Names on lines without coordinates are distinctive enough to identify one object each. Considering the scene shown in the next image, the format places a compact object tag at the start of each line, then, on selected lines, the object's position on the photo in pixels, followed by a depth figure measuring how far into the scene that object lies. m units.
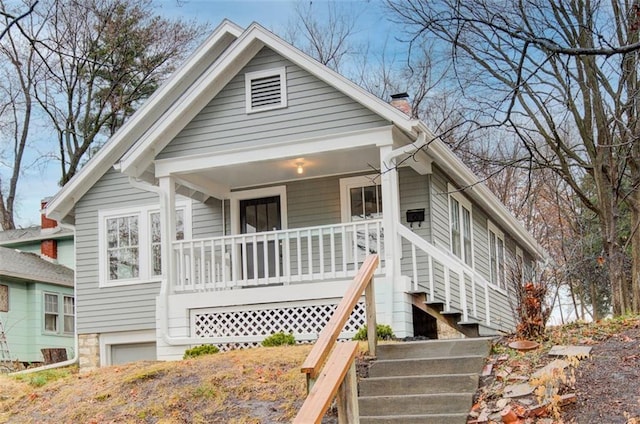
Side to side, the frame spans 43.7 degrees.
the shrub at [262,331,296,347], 11.38
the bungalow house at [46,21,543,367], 11.82
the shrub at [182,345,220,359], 11.74
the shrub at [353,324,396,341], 10.68
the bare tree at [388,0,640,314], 13.91
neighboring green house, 21.19
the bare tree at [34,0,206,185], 24.92
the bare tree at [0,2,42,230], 25.30
